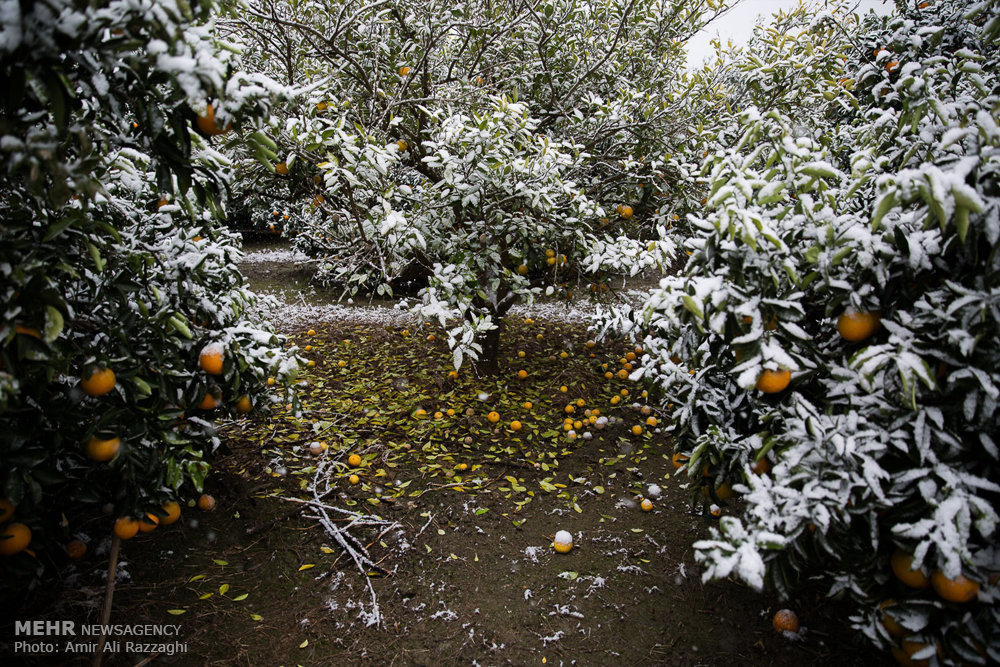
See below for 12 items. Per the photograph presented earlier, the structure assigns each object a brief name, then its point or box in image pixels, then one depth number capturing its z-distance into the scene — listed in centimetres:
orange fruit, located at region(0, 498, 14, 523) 148
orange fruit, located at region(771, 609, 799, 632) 193
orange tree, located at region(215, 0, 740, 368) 284
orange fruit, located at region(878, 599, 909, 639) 133
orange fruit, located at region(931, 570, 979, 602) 119
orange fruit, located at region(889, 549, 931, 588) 127
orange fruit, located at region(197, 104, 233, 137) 137
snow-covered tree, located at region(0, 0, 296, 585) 108
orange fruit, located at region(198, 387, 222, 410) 206
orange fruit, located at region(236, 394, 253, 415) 238
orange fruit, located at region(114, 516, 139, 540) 183
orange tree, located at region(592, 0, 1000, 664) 119
